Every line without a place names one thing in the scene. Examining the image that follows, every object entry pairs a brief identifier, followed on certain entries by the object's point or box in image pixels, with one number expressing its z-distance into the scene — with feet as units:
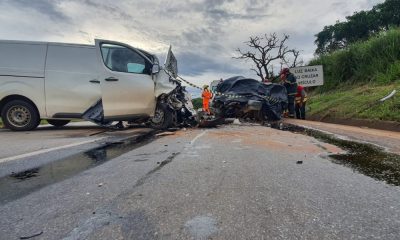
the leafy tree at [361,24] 135.23
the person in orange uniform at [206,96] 54.14
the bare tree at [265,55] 102.31
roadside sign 61.11
